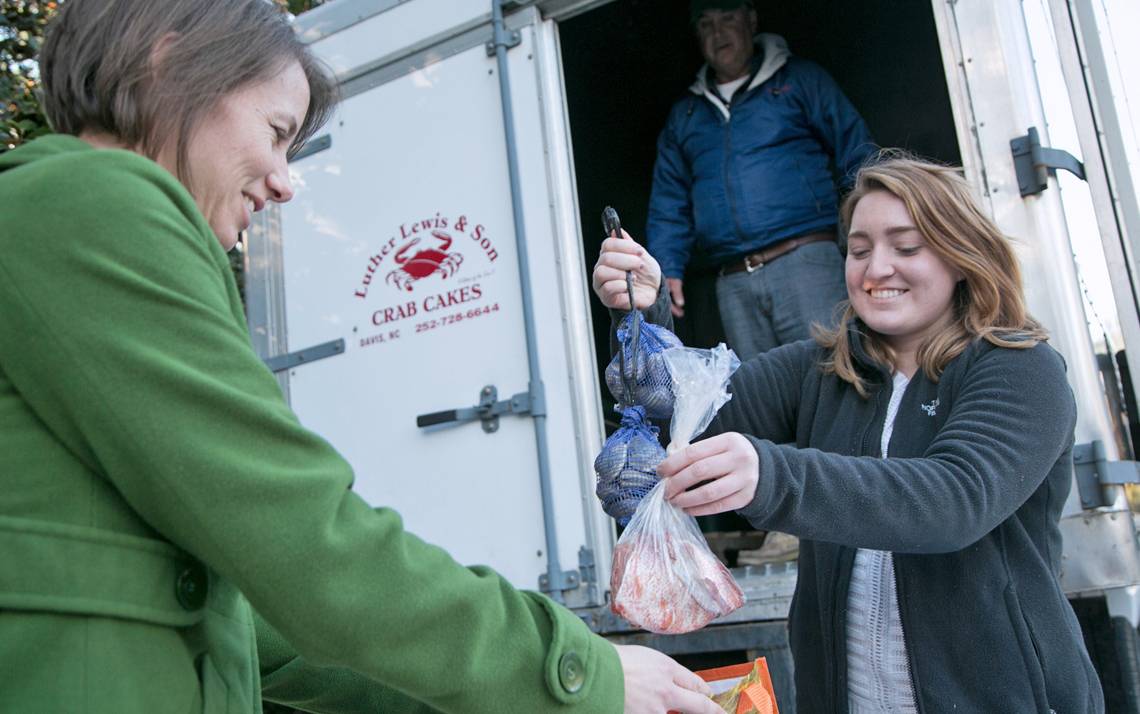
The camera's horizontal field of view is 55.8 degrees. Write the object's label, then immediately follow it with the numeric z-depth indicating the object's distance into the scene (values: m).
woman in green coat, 0.98
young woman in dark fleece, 1.53
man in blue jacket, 4.04
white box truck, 2.82
